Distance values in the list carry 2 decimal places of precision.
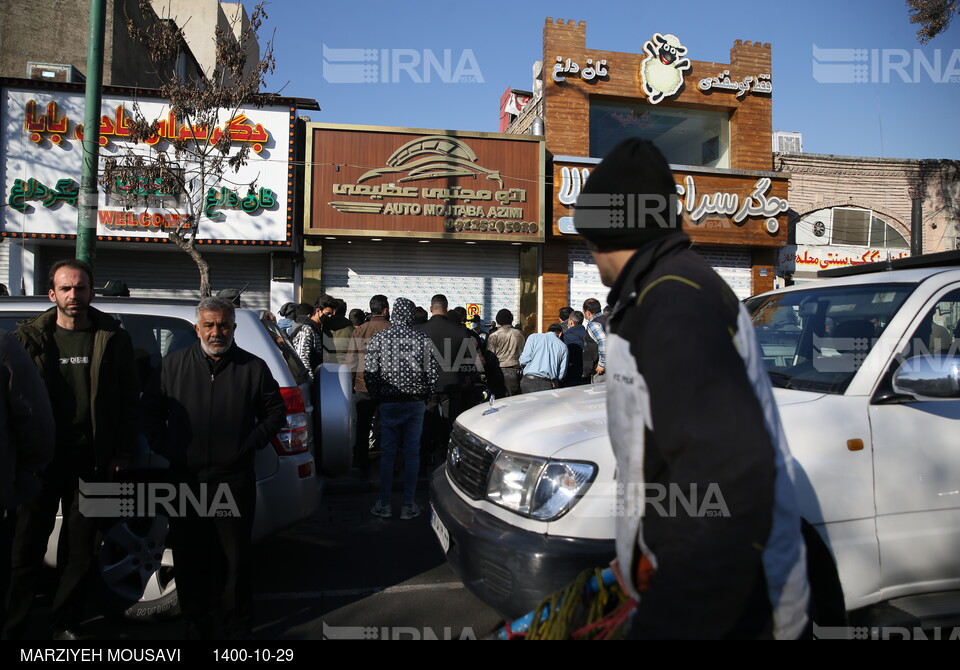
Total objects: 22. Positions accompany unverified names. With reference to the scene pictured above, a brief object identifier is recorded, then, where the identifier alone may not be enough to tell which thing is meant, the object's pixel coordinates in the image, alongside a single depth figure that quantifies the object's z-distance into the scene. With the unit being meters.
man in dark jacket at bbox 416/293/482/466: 6.70
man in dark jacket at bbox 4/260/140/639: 3.23
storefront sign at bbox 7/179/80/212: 12.30
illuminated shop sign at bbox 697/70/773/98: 15.34
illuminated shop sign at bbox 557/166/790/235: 14.23
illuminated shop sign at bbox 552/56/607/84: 14.62
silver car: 3.54
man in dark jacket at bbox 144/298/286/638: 3.11
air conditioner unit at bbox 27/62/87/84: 13.81
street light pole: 6.25
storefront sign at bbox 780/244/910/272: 15.87
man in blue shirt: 7.57
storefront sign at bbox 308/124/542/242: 13.41
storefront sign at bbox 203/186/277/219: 12.72
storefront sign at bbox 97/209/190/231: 12.39
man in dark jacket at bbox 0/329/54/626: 2.67
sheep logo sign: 15.17
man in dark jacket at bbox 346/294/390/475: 7.00
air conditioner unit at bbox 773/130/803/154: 17.48
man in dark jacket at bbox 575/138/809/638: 1.23
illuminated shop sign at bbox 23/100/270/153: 12.45
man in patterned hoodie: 5.45
